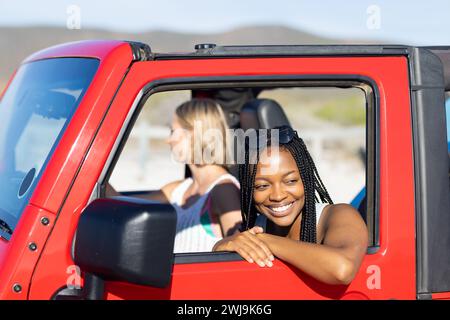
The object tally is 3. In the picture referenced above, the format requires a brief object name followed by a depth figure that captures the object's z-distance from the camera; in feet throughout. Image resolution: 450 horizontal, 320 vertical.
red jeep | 7.09
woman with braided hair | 7.45
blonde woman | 11.85
